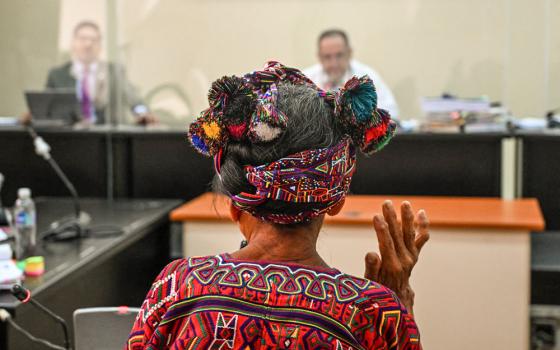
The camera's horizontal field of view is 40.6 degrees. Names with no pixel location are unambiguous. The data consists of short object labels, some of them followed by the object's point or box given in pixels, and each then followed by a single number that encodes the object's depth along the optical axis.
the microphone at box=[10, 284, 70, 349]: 1.51
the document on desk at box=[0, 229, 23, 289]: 2.10
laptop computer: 4.27
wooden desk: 3.11
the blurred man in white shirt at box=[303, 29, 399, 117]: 5.03
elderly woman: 1.02
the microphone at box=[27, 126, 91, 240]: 2.90
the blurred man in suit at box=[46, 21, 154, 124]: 4.62
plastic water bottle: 2.68
